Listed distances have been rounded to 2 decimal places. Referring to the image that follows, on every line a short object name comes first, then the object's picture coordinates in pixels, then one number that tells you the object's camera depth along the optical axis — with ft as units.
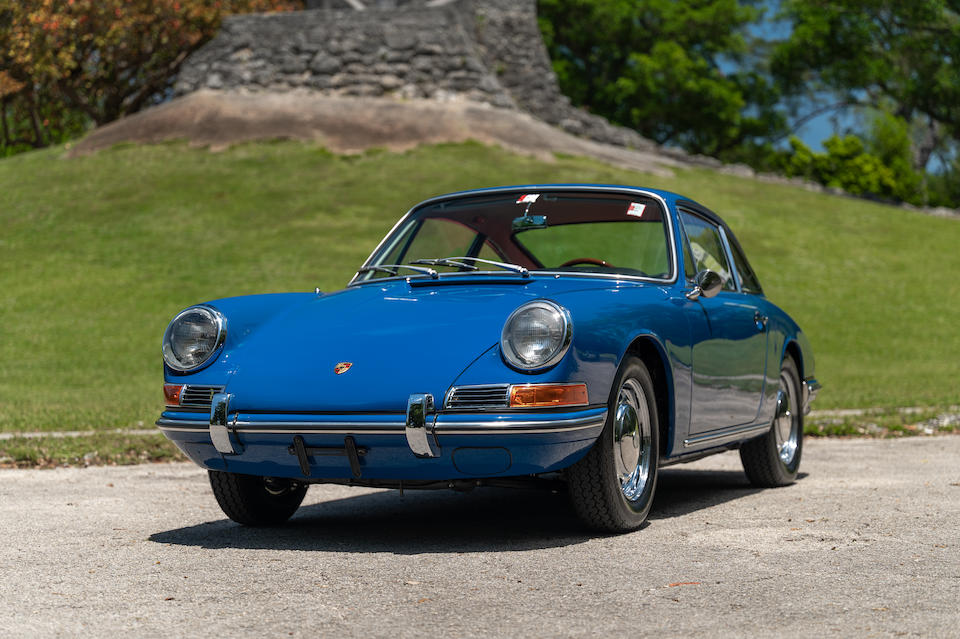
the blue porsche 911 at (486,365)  15.06
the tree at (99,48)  101.45
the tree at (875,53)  138.51
